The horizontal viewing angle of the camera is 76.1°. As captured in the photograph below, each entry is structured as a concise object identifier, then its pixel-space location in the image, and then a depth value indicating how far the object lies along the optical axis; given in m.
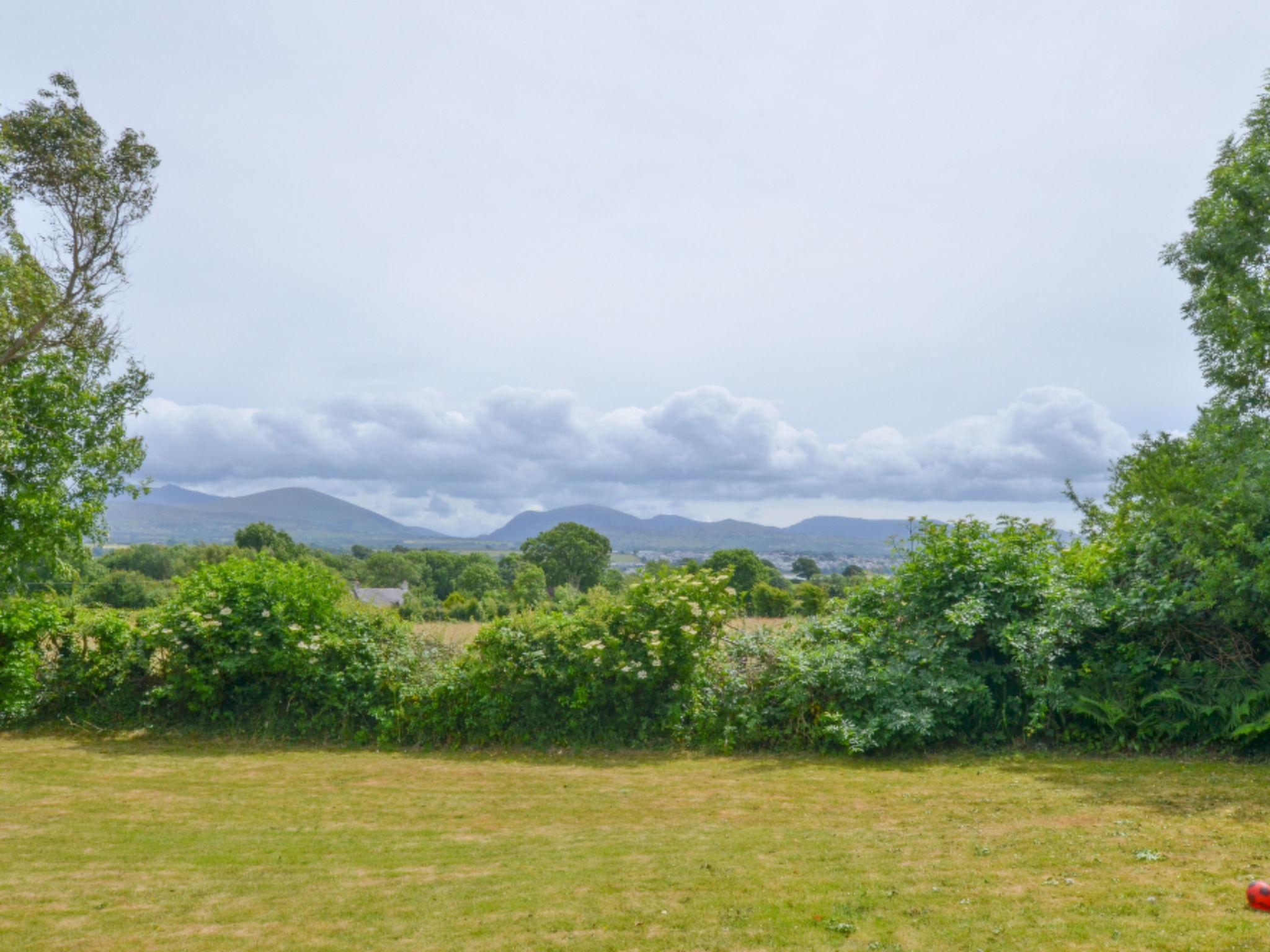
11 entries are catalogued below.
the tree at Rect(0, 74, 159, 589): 11.98
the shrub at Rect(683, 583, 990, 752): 8.72
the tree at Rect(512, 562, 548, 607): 42.16
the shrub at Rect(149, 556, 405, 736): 10.26
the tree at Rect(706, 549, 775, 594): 47.03
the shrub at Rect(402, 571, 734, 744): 9.52
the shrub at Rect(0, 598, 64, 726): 10.61
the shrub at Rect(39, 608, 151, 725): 10.88
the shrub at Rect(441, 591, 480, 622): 33.12
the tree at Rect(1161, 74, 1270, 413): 8.71
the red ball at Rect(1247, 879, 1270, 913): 3.87
